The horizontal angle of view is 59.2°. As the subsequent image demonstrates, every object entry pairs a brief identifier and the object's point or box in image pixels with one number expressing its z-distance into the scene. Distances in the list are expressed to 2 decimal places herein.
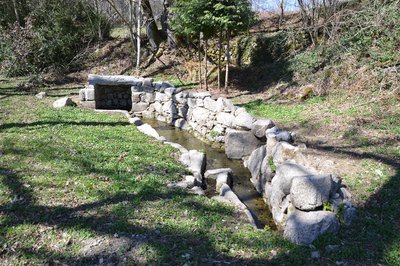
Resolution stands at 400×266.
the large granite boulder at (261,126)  6.93
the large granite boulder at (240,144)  7.33
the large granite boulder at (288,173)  4.41
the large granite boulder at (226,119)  8.16
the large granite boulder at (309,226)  3.65
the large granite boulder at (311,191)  3.94
